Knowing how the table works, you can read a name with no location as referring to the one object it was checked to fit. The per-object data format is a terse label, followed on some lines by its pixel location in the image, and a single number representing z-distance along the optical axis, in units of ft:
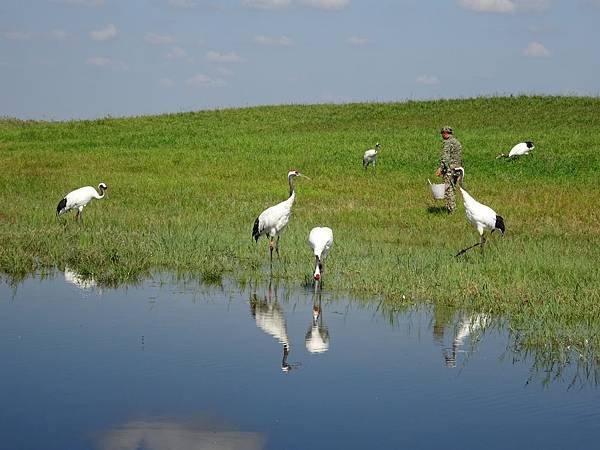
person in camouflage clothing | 78.28
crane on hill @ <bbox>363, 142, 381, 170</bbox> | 111.55
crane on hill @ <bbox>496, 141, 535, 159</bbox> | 114.73
